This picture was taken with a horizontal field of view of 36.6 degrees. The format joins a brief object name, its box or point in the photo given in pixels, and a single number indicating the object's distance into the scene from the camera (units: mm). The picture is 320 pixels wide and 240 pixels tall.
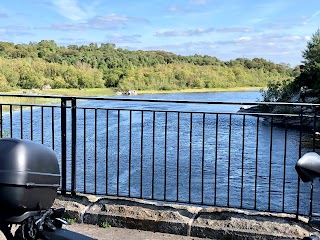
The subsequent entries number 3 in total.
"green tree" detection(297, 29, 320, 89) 53953
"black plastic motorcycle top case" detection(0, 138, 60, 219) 2023
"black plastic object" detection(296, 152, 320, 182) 1769
